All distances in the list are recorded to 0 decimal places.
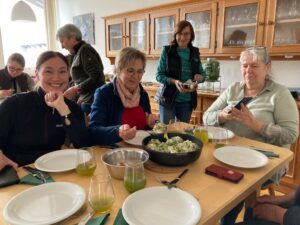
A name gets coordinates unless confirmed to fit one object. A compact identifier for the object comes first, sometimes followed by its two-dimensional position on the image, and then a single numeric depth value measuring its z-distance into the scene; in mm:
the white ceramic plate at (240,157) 1158
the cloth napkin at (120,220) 759
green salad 1150
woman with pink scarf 1589
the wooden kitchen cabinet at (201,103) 2621
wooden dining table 839
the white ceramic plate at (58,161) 1090
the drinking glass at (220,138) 1428
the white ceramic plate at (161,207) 771
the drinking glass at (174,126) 1643
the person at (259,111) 1488
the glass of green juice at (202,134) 1438
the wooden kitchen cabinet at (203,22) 2594
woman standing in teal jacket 2521
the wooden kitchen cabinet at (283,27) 2143
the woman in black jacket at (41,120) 1330
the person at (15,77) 2943
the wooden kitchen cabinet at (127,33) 3296
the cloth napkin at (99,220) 749
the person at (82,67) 2354
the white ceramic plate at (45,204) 762
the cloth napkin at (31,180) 985
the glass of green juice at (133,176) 910
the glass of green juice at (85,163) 1050
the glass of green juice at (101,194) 815
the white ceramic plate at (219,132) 1456
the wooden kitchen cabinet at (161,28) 2988
